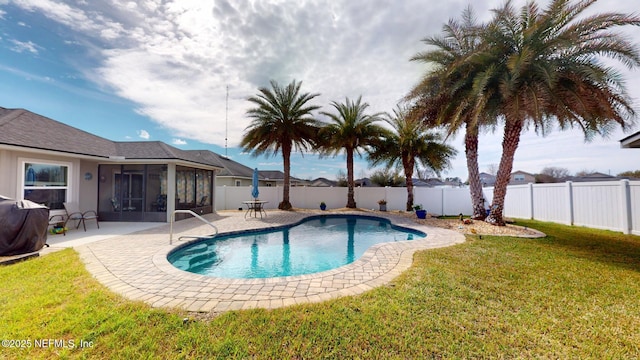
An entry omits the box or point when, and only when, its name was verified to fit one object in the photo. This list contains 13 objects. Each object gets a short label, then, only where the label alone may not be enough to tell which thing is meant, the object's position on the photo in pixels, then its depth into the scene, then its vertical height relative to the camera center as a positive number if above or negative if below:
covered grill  5.71 -1.00
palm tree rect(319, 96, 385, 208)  17.19 +4.22
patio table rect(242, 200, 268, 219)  14.14 -1.36
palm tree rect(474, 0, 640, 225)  7.76 +4.11
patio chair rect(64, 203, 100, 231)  9.46 -1.11
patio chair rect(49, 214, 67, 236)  8.70 -1.37
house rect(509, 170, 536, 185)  47.25 +1.85
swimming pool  6.58 -2.24
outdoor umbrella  15.82 +0.04
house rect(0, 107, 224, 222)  8.21 +0.65
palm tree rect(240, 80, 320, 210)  16.80 +4.86
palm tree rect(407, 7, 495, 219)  9.81 +4.38
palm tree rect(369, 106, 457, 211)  16.06 +2.54
